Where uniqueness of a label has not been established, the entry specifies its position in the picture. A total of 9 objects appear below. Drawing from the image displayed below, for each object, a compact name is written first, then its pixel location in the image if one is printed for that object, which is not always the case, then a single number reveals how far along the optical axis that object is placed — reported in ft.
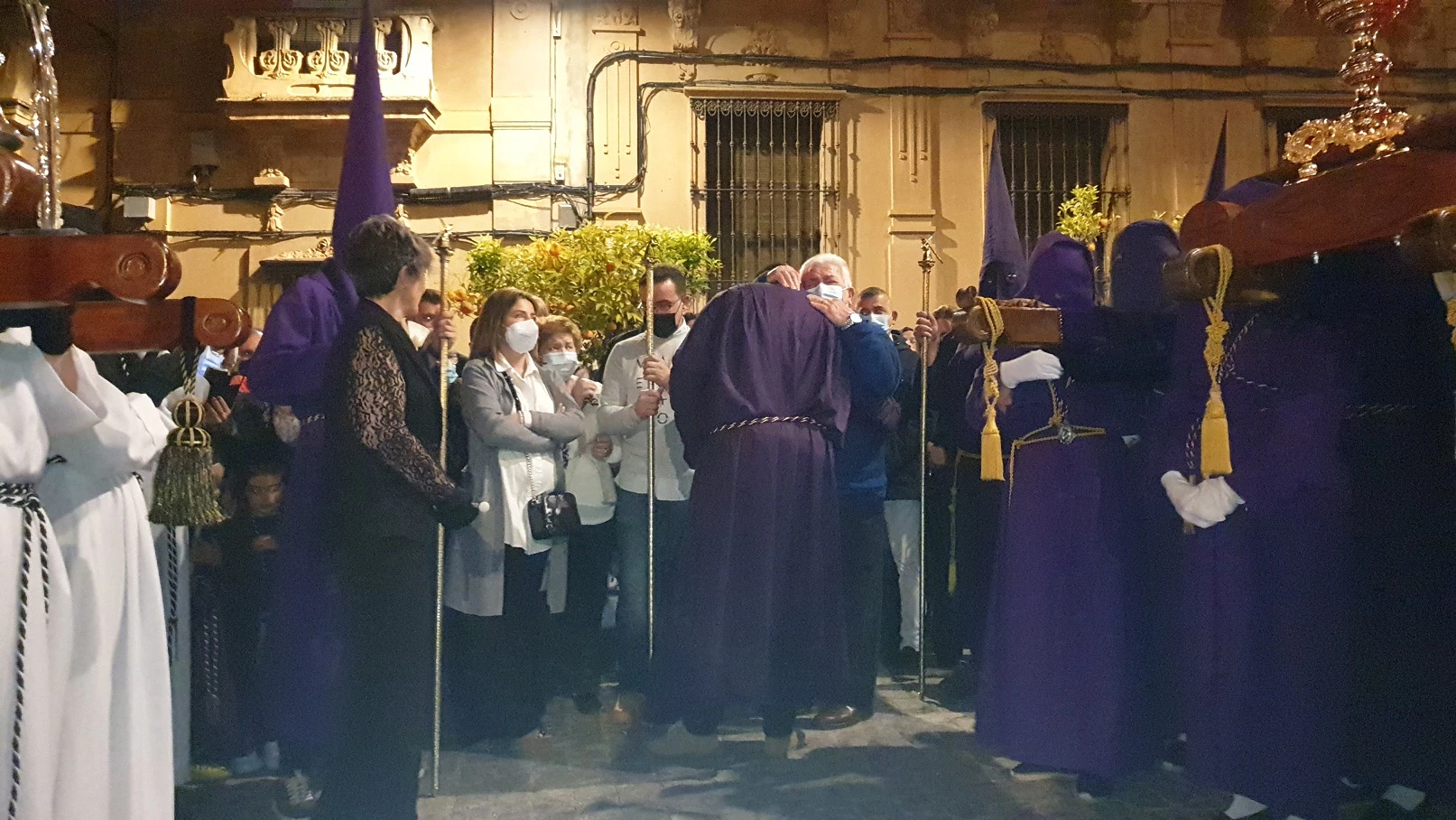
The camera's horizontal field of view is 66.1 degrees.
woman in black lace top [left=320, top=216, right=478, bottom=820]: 11.05
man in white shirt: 17.47
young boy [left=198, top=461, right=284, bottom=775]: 14.07
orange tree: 20.13
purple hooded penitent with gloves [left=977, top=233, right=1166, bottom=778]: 13.00
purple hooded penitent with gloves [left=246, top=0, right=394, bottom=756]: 13.48
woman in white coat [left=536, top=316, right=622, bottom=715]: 17.63
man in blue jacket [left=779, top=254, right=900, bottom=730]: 15.73
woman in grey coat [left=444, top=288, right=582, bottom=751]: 15.15
